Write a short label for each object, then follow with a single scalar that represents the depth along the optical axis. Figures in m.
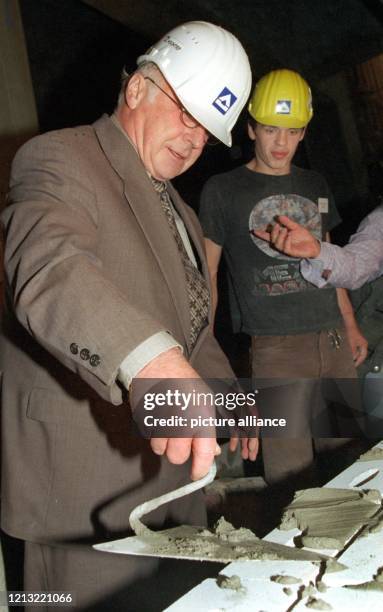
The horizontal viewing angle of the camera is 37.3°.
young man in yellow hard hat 2.50
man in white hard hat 0.92
